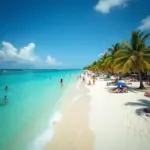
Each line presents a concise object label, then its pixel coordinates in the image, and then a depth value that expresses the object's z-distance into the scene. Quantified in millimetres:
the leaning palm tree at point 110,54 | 27797
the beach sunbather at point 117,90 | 14518
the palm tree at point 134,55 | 14312
